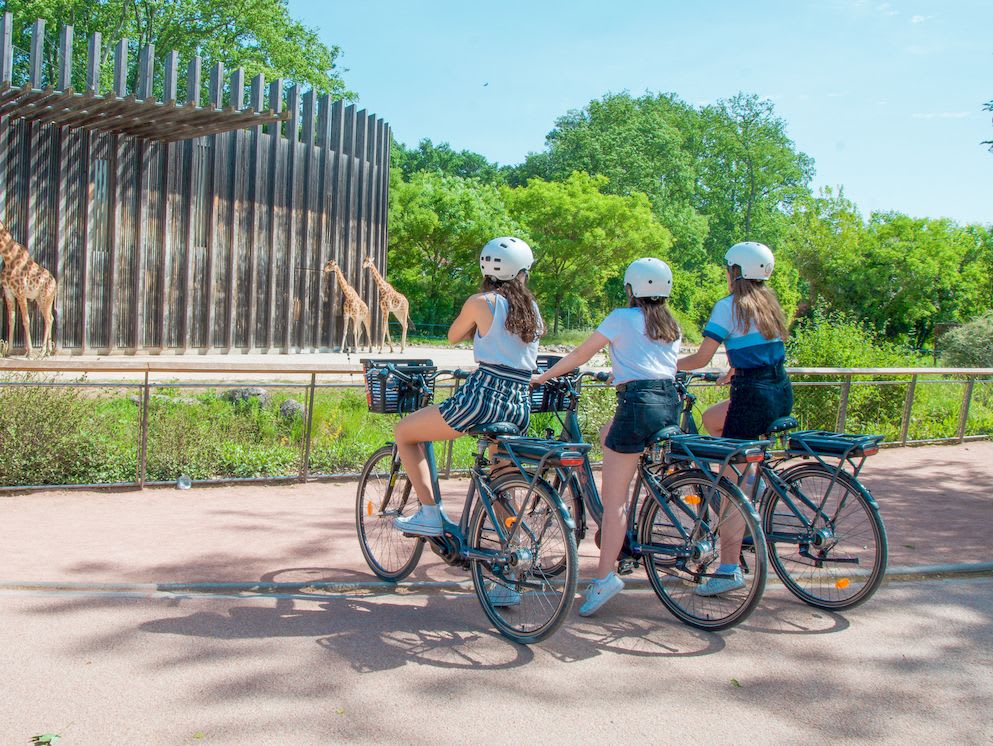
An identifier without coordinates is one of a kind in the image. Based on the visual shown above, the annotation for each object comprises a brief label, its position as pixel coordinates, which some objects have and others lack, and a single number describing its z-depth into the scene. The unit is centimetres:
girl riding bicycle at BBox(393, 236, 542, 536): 491
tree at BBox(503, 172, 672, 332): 3881
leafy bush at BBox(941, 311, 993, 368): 2327
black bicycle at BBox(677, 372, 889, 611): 513
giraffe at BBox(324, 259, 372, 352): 2447
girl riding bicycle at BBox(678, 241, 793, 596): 534
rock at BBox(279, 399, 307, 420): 1051
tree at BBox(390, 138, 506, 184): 7807
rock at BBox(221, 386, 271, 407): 1020
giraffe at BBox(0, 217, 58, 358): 1672
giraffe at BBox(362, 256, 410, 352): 2622
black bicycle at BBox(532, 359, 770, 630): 479
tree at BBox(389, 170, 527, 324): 3512
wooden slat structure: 1767
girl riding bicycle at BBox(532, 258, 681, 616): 500
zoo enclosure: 788
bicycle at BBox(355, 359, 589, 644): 452
